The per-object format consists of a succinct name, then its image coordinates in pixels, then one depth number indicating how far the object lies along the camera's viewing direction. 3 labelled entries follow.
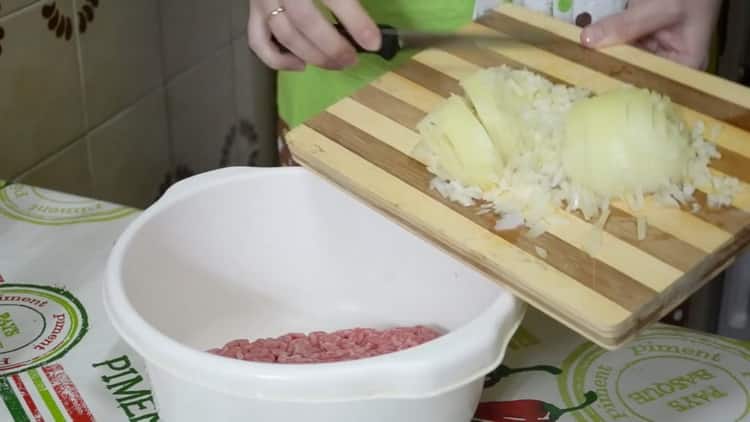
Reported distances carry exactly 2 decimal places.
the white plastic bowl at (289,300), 0.50
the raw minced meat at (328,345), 0.59
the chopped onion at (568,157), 0.58
